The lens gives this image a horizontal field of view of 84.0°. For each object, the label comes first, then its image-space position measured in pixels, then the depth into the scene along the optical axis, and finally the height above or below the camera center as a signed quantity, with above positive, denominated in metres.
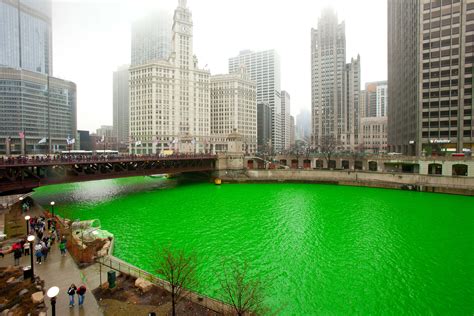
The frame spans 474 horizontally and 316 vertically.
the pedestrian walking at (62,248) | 20.05 -7.38
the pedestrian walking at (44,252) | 19.20 -7.37
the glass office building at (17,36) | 180.25 +82.35
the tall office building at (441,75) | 83.25 +24.67
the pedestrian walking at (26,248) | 19.98 -7.40
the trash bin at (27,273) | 16.31 -7.55
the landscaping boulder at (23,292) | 14.76 -7.97
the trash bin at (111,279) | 15.34 -7.50
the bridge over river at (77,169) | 38.81 -3.63
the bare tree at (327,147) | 95.25 +1.80
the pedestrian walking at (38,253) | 18.41 -7.13
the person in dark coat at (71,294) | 13.36 -7.25
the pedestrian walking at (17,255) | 18.38 -7.25
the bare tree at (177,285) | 13.56 -7.81
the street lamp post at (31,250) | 15.80 -5.99
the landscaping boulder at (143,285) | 15.26 -7.89
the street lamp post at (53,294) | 10.72 -5.80
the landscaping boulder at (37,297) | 13.98 -7.90
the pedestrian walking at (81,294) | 13.57 -7.38
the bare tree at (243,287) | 13.05 -9.42
